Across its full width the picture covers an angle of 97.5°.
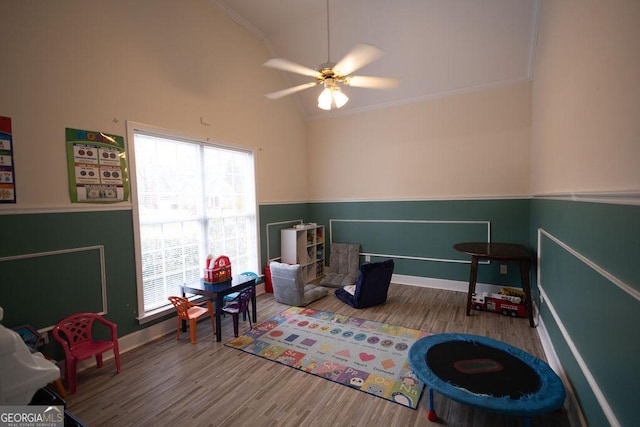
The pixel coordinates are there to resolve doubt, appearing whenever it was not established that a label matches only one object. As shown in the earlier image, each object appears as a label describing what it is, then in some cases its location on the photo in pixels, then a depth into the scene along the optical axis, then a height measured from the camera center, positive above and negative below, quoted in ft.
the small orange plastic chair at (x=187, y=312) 9.69 -3.85
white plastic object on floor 3.77 -2.31
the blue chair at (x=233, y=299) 11.22 -3.87
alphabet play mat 7.47 -4.85
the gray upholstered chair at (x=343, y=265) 16.20 -3.92
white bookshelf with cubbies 15.80 -2.73
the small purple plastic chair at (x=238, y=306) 10.11 -3.82
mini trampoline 5.33 -3.91
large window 9.89 -0.14
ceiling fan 7.55 +3.90
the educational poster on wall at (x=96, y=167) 8.16 +1.23
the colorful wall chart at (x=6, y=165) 6.91 +1.11
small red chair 7.40 -3.83
